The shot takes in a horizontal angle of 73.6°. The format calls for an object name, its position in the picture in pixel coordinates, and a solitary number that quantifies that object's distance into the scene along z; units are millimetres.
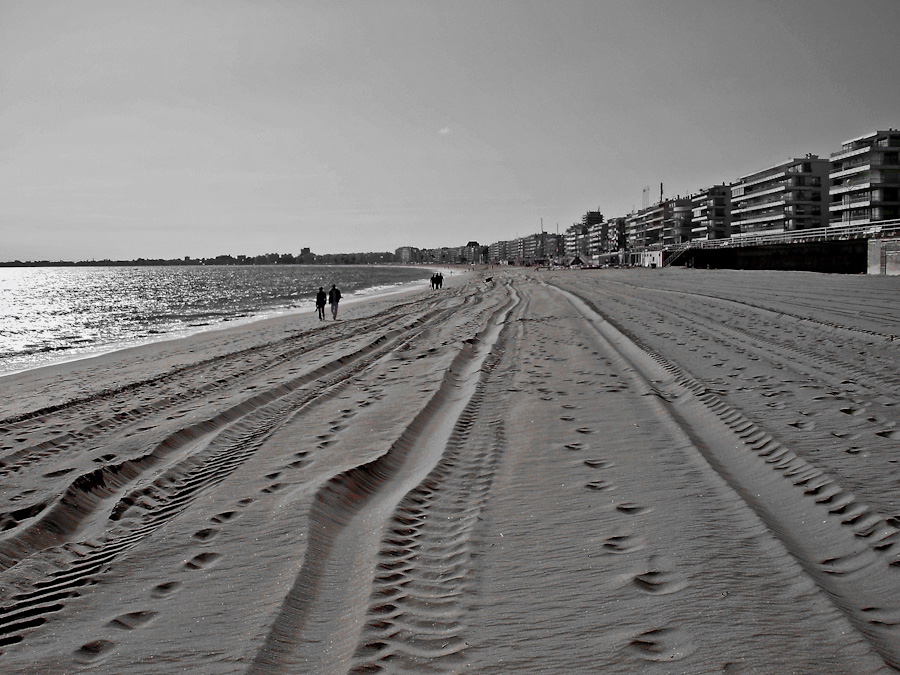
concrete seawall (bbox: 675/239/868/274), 40562
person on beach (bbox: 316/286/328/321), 26062
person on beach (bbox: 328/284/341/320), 26038
